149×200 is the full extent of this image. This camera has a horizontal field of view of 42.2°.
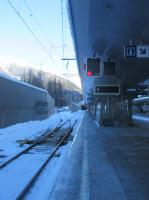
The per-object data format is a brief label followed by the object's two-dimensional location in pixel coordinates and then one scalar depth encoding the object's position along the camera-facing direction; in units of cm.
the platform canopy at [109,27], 513
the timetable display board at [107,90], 1409
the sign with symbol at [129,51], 623
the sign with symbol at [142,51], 630
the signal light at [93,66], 785
